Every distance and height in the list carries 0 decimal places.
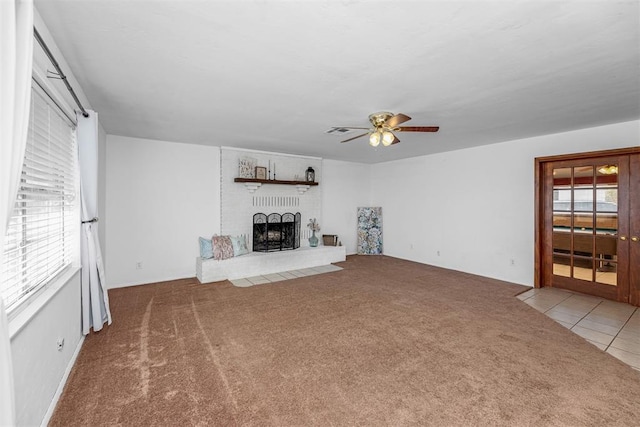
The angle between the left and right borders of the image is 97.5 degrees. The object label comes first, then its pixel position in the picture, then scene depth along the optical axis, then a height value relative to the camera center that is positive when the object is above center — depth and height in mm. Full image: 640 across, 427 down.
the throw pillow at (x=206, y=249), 4926 -642
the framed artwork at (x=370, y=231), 7129 -475
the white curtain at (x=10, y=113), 1098 +409
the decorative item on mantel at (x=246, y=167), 5453 +893
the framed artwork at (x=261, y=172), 5645 +820
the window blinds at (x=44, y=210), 1642 +22
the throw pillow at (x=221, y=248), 4879 -618
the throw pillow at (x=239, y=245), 5105 -610
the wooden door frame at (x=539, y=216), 4410 -60
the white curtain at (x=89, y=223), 2680 -100
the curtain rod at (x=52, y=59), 1560 +956
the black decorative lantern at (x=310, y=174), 6293 +866
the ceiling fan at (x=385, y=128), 3094 +968
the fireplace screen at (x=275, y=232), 5648 -400
